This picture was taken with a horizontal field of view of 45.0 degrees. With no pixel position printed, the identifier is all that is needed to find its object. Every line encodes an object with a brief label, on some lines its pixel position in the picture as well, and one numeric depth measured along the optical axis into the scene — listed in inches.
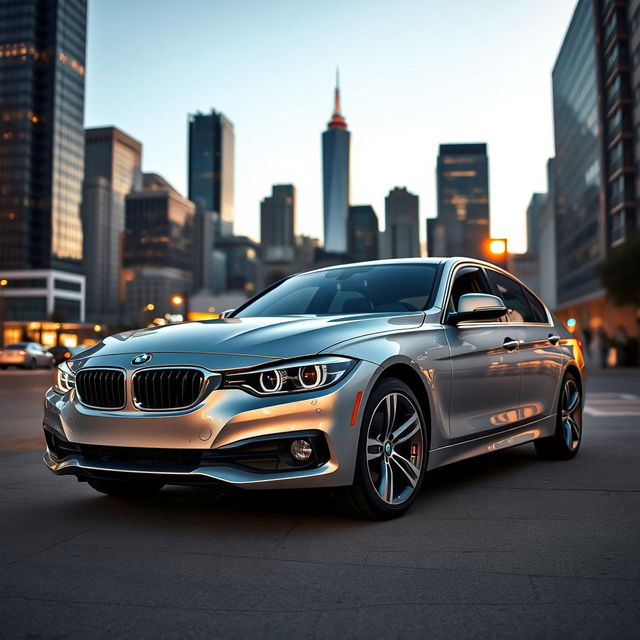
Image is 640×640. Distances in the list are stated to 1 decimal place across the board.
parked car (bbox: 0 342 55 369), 1544.0
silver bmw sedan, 147.6
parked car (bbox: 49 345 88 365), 1369.8
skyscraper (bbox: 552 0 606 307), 2935.5
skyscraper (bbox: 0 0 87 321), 5388.8
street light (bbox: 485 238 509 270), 817.5
